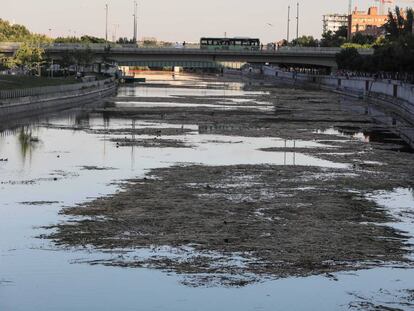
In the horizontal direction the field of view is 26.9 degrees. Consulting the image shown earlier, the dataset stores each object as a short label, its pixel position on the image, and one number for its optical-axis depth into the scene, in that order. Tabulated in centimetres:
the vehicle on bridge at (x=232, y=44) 16612
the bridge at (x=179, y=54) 15712
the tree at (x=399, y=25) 18150
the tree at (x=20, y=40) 18840
